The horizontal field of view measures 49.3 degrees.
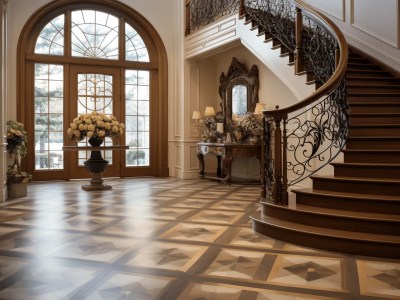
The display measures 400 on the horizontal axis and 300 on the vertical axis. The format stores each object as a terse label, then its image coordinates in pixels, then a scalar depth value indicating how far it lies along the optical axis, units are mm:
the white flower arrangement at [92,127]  7043
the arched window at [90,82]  8570
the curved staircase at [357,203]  3363
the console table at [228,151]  7562
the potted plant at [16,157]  6262
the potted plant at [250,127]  7695
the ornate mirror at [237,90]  8195
